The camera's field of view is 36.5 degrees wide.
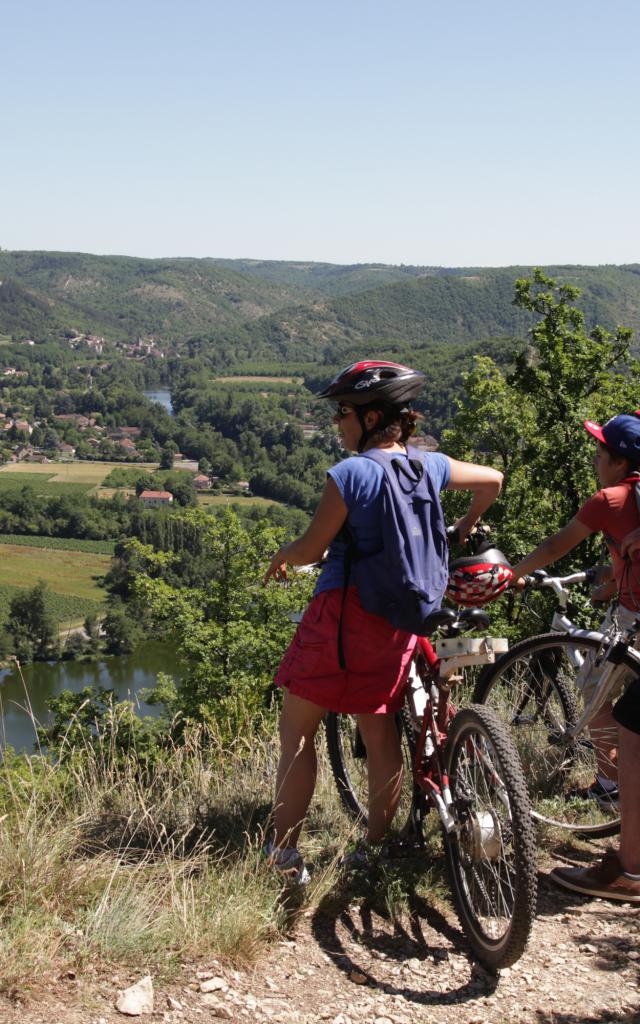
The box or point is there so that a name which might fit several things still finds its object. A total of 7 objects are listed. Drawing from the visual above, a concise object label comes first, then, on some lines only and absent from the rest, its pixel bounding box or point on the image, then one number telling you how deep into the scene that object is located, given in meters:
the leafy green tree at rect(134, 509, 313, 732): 18.73
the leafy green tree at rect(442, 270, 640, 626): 16.33
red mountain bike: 2.26
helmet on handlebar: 2.73
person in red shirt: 2.72
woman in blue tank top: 2.50
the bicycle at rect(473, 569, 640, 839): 3.14
